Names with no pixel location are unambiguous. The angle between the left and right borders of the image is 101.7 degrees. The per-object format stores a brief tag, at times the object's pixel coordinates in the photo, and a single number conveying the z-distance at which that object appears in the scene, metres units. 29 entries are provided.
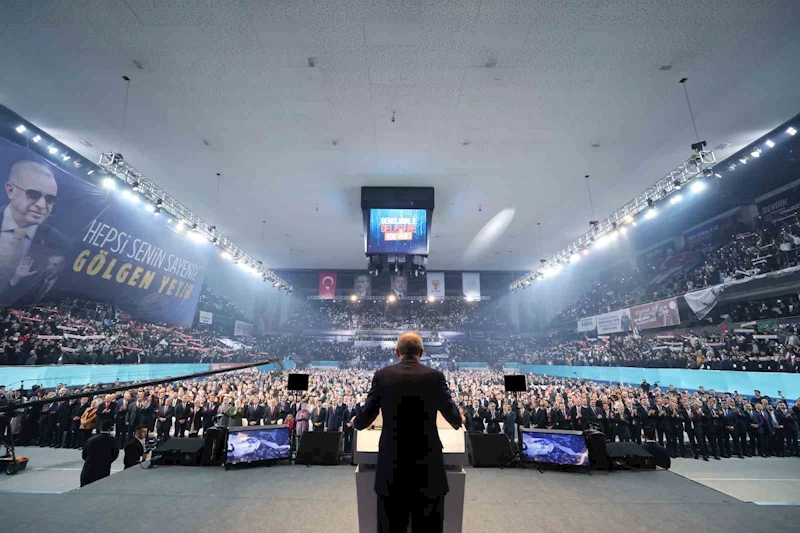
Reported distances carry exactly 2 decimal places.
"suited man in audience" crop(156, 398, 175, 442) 8.27
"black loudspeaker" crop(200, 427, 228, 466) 5.34
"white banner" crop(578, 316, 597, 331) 18.47
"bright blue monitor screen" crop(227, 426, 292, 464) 5.29
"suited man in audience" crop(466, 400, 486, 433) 8.46
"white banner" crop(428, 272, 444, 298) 16.94
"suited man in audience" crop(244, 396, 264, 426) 8.38
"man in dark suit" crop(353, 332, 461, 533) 1.77
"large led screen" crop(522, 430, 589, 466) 5.27
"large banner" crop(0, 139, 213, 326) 6.42
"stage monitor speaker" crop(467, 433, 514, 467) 5.52
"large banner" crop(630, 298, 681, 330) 13.36
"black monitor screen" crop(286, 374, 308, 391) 6.51
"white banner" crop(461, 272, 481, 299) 17.47
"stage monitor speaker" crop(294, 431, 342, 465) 5.62
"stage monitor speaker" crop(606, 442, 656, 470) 5.35
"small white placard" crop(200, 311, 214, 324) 15.81
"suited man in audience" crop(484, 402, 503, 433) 8.16
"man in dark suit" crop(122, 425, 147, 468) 4.94
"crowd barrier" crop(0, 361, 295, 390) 7.46
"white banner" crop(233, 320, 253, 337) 18.21
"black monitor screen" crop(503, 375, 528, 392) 6.07
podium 2.20
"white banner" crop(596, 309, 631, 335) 15.93
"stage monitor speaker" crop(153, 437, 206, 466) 5.23
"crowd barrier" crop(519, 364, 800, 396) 8.36
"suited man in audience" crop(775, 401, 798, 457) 7.63
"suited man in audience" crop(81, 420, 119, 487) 4.37
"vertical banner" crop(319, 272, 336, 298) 17.27
